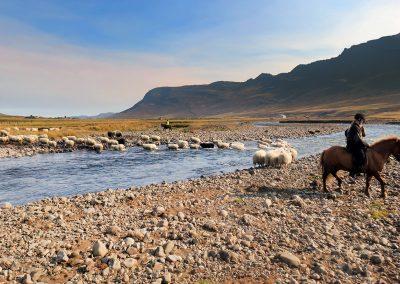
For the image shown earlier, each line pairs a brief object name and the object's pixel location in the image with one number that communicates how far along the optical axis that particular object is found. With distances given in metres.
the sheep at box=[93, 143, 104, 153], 37.49
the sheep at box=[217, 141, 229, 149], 38.47
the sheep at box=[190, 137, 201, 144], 42.65
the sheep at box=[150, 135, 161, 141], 47.25
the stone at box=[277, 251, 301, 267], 8.29
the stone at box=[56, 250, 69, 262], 8.31
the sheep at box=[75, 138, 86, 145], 42.69
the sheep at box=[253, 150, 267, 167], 23.33
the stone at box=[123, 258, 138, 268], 8.10
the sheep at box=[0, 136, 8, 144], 42.25
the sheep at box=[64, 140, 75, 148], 41.16
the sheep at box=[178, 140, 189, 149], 39.09
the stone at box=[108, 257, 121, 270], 8.01
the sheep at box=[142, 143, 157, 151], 37.50
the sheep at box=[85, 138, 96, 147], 40.95
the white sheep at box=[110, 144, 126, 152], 38.01
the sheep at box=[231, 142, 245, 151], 36.53
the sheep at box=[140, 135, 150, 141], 47.25
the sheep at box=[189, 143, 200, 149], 38.62
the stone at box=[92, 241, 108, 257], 8.56
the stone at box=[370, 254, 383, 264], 8.49
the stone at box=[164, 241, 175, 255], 8.88
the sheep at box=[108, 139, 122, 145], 42.39
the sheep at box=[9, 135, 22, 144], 42.66
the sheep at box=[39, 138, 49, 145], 41.78
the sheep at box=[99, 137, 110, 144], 42.95
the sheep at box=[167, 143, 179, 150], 37.91
